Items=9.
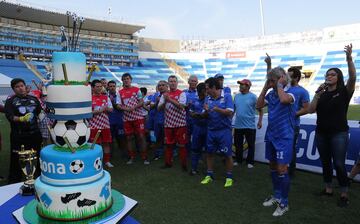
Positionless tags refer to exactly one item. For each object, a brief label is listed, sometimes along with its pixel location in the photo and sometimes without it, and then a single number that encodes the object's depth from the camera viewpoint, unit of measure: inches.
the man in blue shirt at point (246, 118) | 245.8
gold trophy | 126.9
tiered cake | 93.4
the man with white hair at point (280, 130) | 149.1
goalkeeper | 190.5
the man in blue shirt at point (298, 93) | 190.5
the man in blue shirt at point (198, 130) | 219.9
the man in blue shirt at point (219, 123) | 195.0
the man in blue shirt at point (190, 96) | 237.0
